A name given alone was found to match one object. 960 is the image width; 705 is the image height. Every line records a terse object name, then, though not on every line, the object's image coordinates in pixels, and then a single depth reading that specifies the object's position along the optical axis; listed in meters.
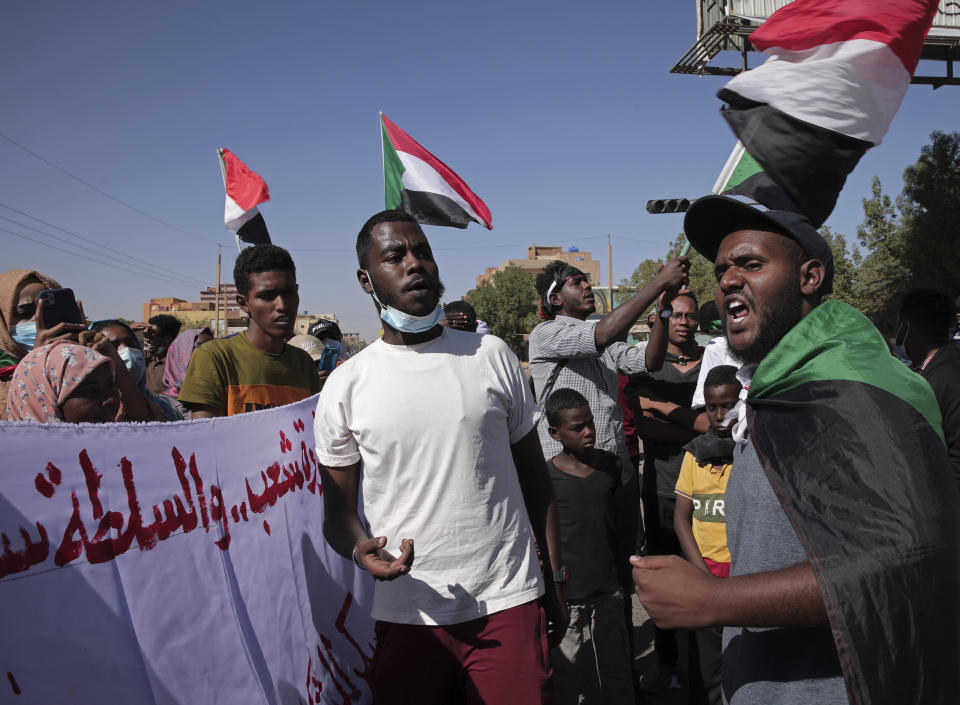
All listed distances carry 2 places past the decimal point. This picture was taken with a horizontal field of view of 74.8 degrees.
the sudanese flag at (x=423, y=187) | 4.24
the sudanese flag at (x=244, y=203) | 5.05
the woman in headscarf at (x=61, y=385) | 2.21
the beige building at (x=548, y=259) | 81.25
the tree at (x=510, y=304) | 54.75
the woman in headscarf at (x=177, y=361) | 4.90
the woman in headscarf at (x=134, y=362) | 2.99
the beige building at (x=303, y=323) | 90.64
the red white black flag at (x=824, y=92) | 2.33
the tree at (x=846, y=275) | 19.61
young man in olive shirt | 3.02
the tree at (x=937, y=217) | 14.70
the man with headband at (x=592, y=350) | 3.55
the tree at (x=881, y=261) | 16.72
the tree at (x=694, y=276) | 31.08
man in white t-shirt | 2.03
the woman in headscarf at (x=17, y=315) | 2.80
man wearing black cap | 1.15
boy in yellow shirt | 3.10
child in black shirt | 3.47
